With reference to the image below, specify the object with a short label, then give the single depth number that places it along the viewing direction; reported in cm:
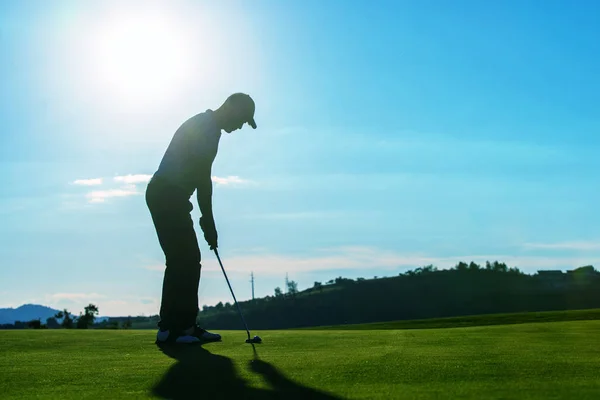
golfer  827
